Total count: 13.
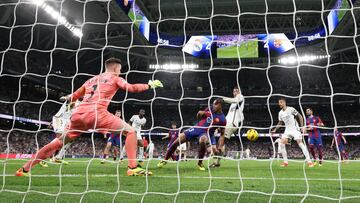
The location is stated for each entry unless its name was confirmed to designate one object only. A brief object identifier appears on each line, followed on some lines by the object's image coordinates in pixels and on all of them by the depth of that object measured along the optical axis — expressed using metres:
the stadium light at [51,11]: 21.17
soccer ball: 8.89
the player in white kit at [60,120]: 7.74
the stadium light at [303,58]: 32.44
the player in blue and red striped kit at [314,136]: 11.26
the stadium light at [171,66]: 33.81
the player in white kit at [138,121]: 11.13
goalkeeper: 4.85
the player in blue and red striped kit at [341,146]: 13.17
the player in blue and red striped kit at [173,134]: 11.62
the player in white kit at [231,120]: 8.73
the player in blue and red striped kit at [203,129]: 7.89
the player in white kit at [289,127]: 9.79
